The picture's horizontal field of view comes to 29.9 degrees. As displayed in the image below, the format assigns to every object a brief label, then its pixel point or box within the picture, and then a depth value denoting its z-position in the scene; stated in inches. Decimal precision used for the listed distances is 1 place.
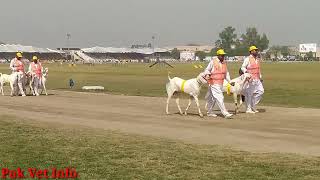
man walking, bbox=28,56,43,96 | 1242.6
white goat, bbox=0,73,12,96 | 1320.1
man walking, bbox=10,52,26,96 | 1228.5
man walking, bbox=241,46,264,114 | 856.3
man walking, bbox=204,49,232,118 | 795.4
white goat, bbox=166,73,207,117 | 801.6
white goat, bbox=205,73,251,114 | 845.2
